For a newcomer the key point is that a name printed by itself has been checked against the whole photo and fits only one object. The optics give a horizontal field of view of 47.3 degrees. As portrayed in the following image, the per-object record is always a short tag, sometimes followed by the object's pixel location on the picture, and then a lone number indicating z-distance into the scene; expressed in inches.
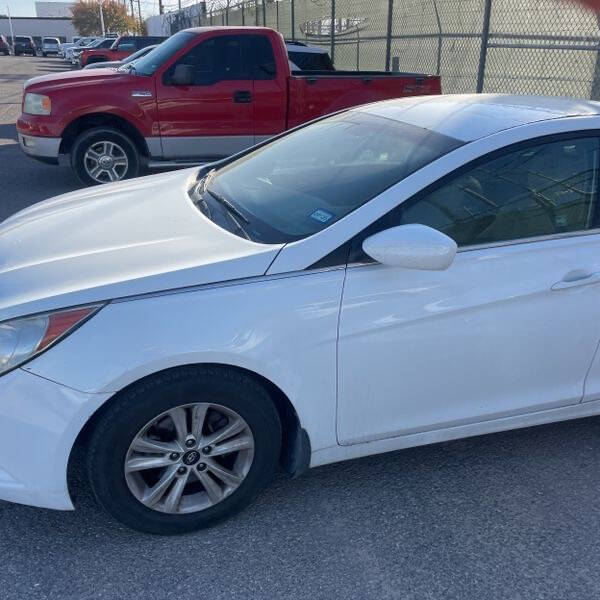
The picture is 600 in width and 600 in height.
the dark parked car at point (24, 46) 2436.0
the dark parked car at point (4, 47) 2384.4
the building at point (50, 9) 4392.2
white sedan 94.6
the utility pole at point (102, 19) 2576.8
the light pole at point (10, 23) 2990.7
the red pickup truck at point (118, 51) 882.4
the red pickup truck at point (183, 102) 311.7
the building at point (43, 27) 3390.7
